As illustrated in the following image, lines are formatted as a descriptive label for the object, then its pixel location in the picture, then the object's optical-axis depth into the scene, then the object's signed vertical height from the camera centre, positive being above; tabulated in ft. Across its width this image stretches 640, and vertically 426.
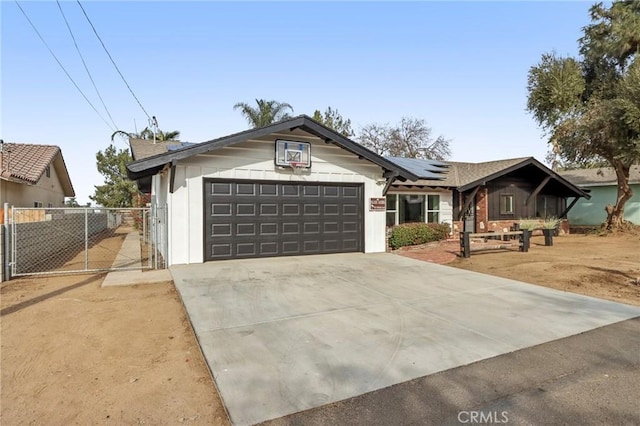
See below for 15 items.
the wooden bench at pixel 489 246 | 36.27 -3.64
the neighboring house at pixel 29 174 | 45.37 +5.96
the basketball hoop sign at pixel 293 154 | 33.63 +5.68
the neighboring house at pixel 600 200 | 71.20 +2.28
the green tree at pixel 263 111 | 86.43 +25.04
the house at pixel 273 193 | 30.30 +1.95
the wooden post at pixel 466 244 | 36.17 -3.27
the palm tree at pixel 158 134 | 101.83 +23.65
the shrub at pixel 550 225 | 46.60 -1.81
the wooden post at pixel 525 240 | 40.27 -3.22
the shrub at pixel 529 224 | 47.63 -1.74
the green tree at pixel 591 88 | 56.90 +21.03
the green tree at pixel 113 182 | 98.22 +9.05
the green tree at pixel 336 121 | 108.68 +28.79
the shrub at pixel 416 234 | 41.50 -2.64
